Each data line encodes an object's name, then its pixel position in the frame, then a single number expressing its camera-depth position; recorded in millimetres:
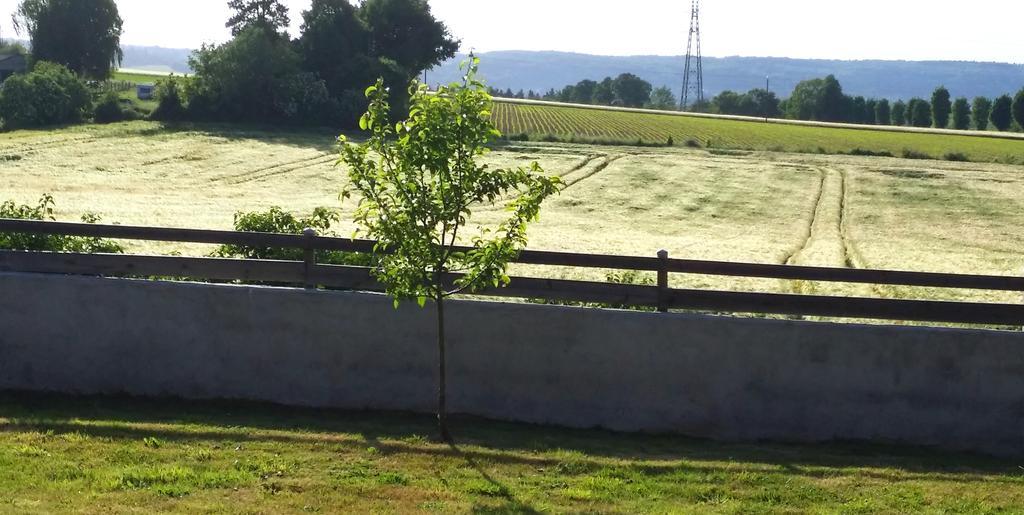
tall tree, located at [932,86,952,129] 145375
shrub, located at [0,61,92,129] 67312
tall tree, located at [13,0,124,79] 101000
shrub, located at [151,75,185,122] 72000
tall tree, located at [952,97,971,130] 144875
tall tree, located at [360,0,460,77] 84812
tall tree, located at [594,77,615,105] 182750
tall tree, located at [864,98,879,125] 152875
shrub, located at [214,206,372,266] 11922
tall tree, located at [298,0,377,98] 77375
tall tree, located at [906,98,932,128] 147125
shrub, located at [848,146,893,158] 67812
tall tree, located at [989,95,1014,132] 129125
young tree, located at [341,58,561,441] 8516
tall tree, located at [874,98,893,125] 150000
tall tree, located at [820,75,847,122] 153375
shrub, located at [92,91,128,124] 72562
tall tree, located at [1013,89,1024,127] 126000
